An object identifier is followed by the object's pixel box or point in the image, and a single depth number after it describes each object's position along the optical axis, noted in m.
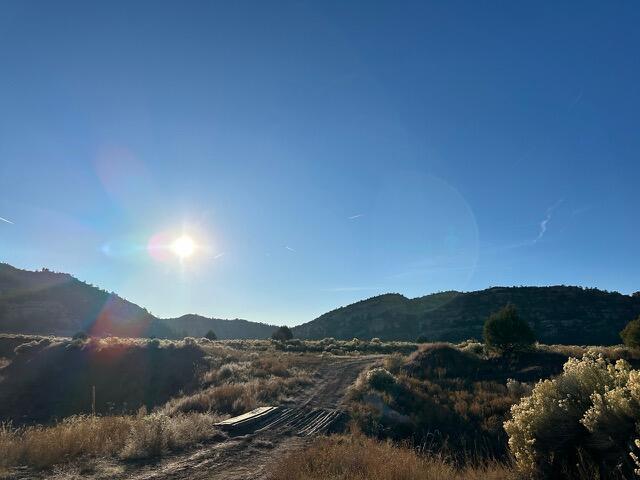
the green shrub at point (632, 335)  35.31
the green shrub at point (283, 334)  67.29
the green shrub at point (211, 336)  75.36
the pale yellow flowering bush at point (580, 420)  5.57
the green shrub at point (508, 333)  34.84
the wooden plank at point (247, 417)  12.76
